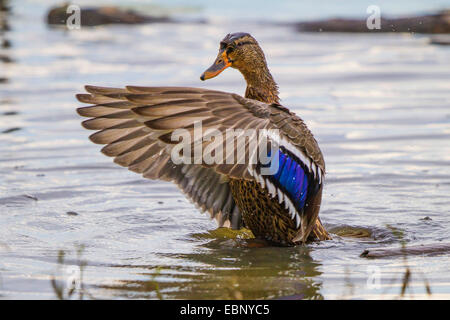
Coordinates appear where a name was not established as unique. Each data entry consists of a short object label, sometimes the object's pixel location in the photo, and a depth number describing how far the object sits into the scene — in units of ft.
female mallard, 16.28
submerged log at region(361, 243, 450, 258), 18.22
